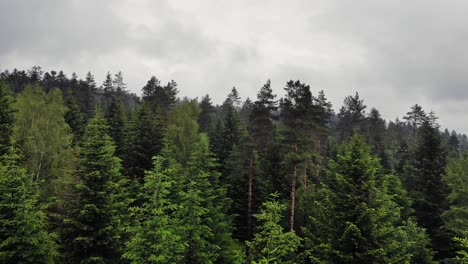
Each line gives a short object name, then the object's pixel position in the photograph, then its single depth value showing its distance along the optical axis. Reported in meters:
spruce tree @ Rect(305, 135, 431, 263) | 18.21
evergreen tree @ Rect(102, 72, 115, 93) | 98.80
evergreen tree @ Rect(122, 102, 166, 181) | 37.66
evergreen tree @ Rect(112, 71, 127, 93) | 113.94
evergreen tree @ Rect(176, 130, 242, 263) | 24.59
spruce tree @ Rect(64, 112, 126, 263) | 21.08
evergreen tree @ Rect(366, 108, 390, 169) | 64.23
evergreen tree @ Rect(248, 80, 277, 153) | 35.84
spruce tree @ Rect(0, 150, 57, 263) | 18.83
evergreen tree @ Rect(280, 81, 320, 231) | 31.36
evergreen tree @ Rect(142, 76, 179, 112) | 70.25
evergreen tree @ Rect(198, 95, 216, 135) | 76.12
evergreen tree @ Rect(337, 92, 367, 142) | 67.38
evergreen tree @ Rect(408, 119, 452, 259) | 35.16
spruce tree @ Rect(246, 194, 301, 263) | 14.38
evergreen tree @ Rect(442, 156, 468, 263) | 28.32
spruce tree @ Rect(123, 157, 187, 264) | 18.97
